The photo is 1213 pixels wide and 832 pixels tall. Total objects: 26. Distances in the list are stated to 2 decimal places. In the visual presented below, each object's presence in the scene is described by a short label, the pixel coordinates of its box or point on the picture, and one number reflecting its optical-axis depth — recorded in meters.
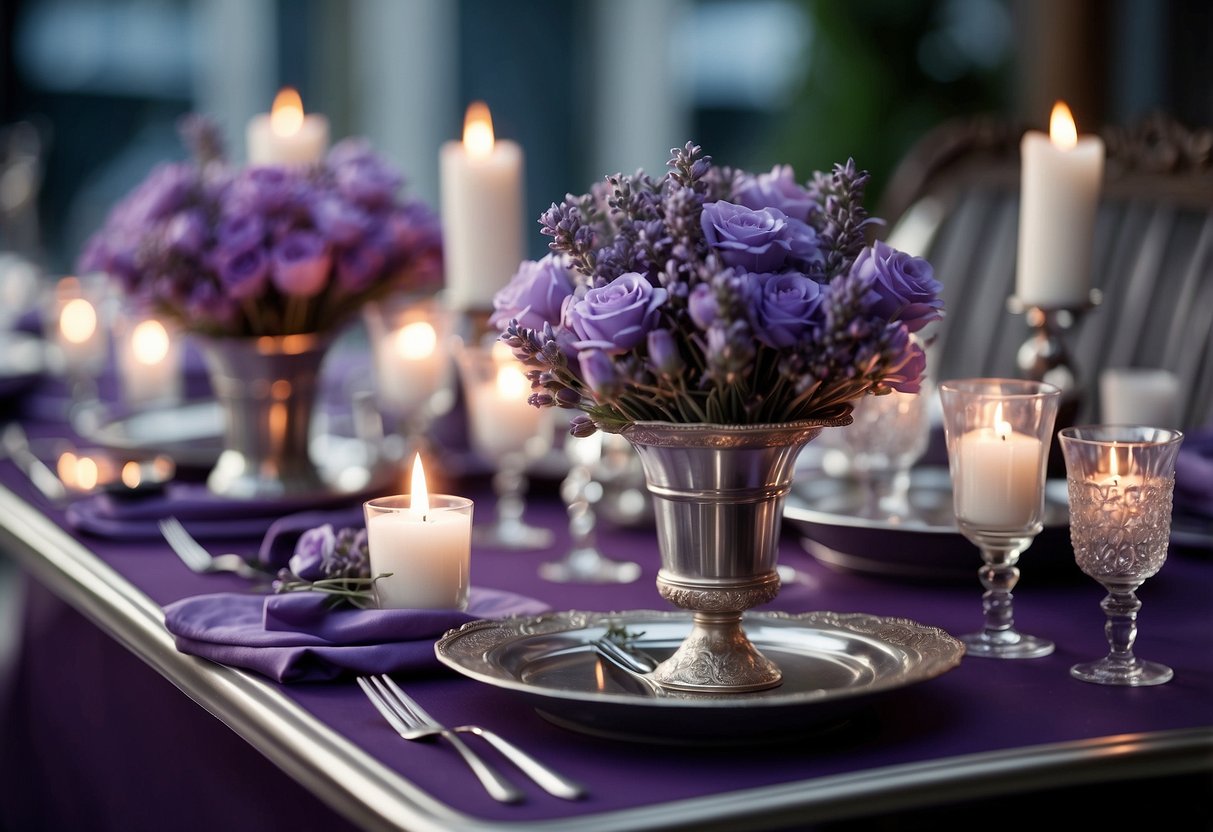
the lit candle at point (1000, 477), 1.17
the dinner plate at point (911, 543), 1.37
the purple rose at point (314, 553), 1.26
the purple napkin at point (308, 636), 1.14
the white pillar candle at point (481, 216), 1.83
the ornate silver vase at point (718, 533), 1.03
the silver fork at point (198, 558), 1.46
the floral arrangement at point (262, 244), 1.69
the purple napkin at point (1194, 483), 1.53
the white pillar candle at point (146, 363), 2.25
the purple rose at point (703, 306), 0.95
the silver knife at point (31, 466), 1.84
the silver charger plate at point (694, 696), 0.96
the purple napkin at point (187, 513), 1.63
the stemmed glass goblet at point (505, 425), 1.64
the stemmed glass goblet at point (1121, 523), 1.10
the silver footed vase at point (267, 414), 1.78
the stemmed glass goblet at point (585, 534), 1.47
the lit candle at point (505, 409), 1.64
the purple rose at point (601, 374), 0.98
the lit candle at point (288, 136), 2.14
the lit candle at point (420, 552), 1.21
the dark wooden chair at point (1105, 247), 2.24
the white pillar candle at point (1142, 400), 1.76
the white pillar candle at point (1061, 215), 1.57
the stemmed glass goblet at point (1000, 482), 1.17
